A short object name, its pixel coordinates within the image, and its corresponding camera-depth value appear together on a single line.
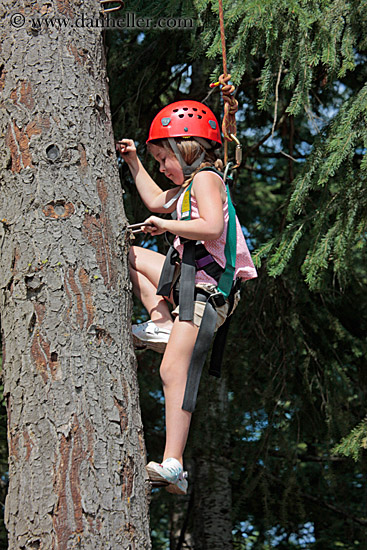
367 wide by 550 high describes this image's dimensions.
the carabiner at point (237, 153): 6.63
